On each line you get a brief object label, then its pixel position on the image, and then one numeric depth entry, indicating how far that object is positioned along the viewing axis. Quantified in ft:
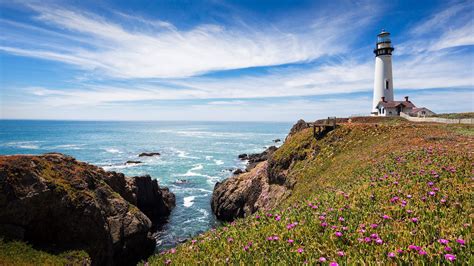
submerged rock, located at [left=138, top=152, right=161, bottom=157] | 309.67
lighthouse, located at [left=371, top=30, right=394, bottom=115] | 183.42
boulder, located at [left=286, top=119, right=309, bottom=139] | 159.84
